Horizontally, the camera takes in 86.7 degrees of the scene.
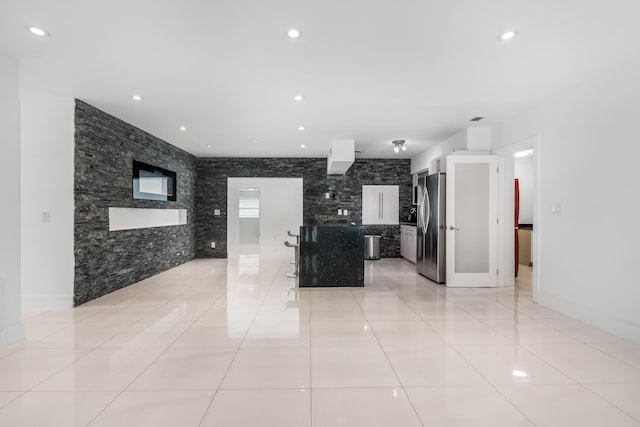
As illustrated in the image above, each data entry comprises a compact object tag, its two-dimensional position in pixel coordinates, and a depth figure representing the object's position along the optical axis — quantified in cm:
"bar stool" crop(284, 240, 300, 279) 589
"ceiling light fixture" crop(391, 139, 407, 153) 660
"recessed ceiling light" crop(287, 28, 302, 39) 261
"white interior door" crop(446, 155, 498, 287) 538
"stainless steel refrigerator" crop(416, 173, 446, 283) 556
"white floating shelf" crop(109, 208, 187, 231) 506
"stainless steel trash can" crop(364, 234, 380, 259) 845
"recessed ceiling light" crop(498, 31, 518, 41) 262
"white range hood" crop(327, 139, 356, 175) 661
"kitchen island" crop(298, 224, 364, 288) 538
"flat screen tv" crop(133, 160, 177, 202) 565
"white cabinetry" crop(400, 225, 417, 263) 774
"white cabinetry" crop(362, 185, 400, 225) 874
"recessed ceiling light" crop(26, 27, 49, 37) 259
